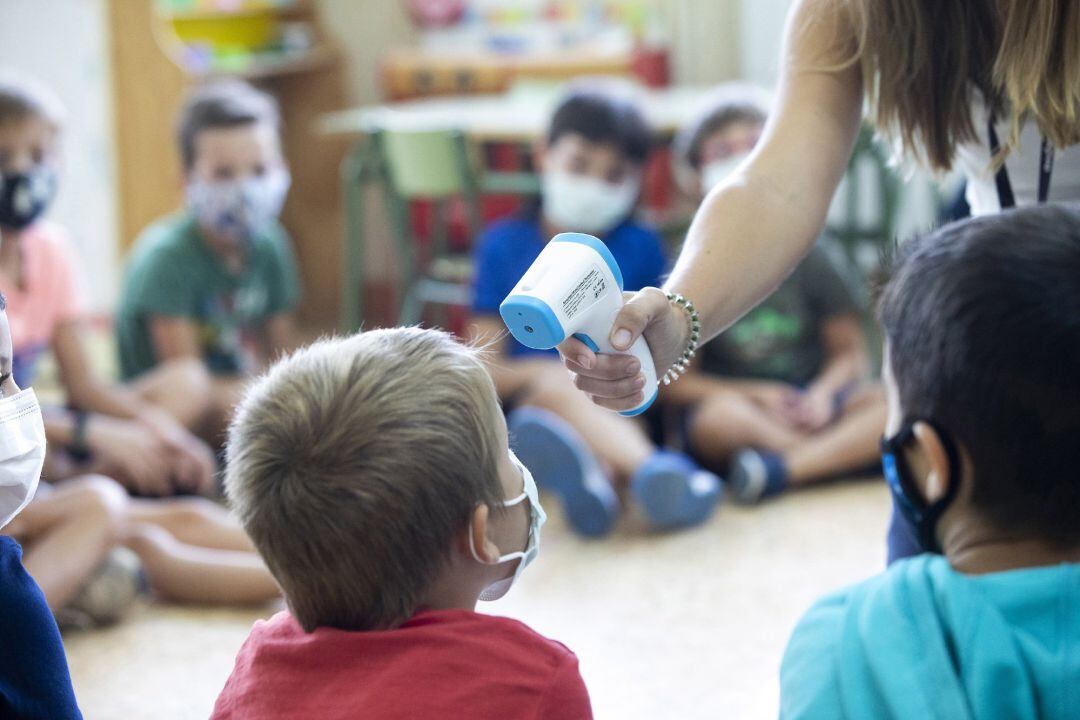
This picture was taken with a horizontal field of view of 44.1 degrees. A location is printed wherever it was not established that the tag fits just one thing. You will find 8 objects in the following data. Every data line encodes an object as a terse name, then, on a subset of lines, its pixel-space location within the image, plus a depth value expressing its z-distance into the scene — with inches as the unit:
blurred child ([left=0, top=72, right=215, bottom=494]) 99.1
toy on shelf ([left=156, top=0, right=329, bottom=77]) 169.9
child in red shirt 37.1
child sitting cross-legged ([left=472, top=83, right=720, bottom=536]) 102.0
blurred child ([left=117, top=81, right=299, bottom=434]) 116.9
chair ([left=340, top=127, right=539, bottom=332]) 139.3
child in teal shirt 33.2
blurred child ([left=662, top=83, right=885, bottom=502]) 113.0
